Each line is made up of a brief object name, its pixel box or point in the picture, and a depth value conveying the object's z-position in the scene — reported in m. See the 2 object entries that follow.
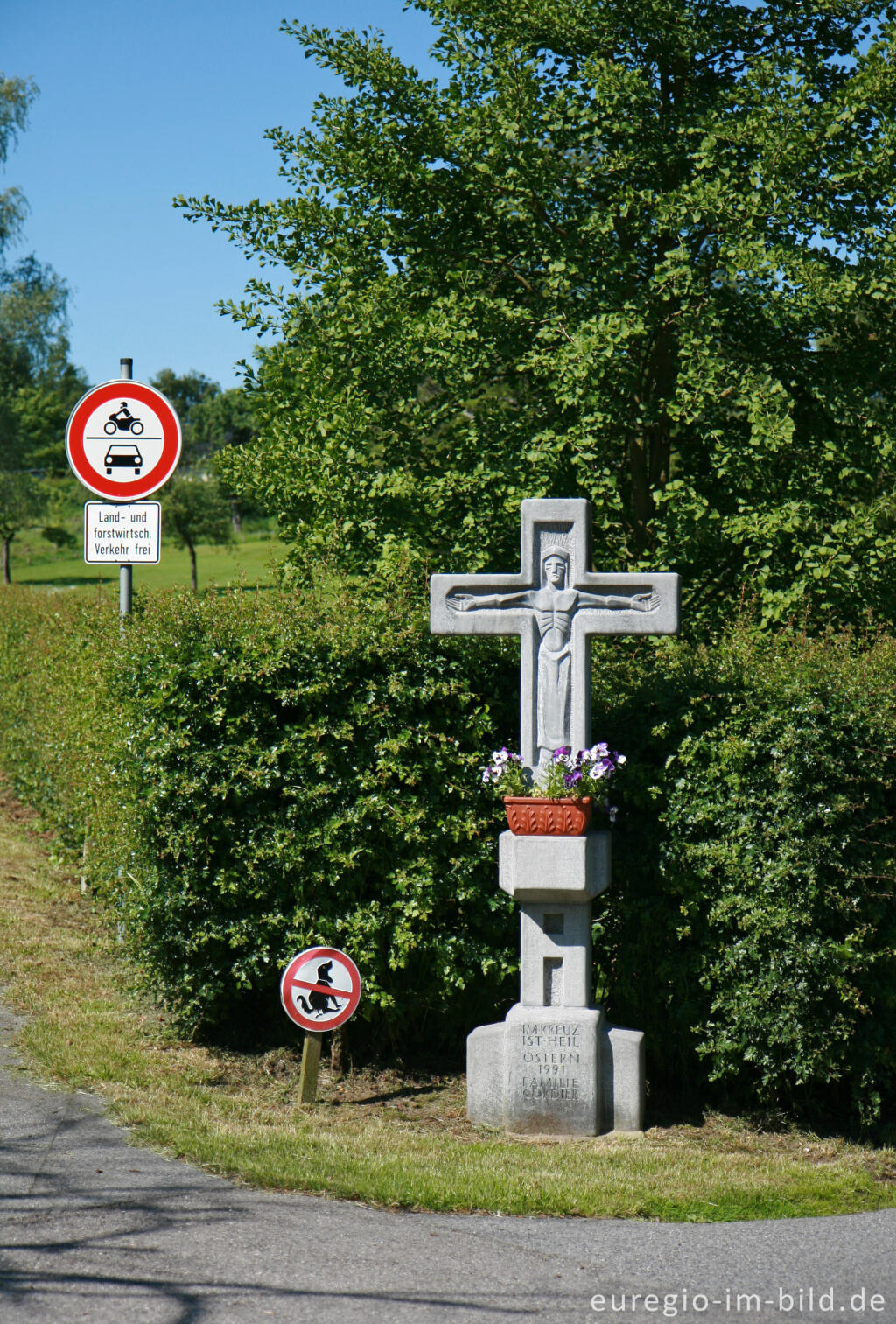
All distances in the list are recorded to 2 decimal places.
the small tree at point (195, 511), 42.69
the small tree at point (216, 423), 91.25
